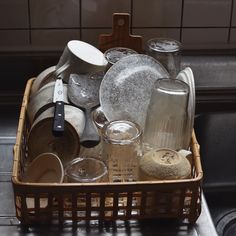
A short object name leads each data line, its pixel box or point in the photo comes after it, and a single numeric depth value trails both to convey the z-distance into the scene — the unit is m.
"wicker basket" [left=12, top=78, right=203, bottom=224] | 0.81
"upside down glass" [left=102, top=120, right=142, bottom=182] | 0.88
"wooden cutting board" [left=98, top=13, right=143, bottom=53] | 1.15
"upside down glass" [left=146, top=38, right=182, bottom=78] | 1.09
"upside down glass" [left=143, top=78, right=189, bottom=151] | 0.92
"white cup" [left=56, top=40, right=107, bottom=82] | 1.05
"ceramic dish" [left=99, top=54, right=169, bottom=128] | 0.98
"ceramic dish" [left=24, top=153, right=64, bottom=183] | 0.89
